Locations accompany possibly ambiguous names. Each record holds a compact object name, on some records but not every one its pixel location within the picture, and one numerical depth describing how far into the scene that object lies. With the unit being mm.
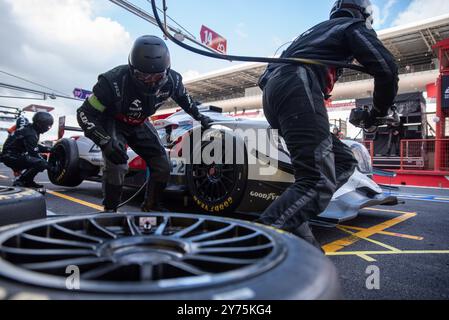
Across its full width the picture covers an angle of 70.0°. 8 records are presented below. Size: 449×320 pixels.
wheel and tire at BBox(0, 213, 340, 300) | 533
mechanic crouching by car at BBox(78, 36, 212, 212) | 2275
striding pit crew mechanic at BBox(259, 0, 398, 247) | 1535
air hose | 1662
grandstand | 17484
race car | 2133
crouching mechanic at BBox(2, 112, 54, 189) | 4812
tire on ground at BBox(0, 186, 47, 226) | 1282
